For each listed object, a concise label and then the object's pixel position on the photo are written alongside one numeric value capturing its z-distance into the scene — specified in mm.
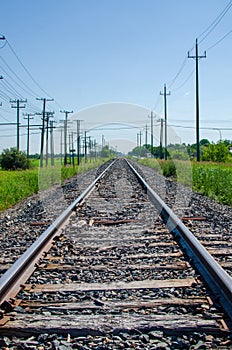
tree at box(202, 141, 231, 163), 48656
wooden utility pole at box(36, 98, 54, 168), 36438
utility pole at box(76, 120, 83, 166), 55581
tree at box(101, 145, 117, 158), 120138
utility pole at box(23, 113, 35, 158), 62281
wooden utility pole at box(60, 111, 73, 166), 45644
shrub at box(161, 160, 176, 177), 26062
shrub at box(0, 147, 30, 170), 43150
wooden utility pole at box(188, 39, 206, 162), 31406
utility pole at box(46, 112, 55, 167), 43062
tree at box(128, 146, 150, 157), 98331
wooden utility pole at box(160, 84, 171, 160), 50466
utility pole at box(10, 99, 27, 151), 55009
